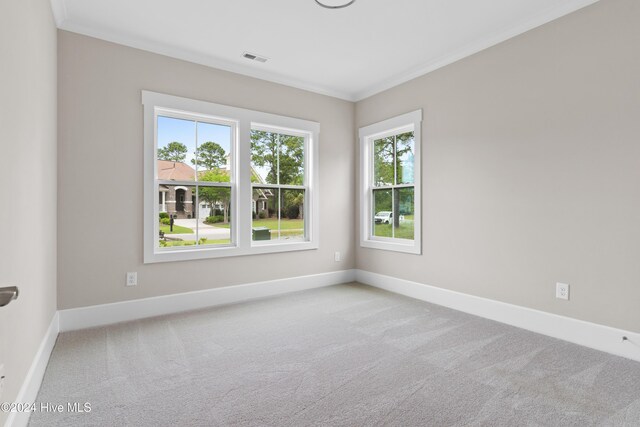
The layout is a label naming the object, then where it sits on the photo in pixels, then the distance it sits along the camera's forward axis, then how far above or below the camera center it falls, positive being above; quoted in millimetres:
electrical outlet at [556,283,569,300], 2782 -636
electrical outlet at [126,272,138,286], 3283 -648
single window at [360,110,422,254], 4113 +392
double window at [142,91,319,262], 3523 +379
